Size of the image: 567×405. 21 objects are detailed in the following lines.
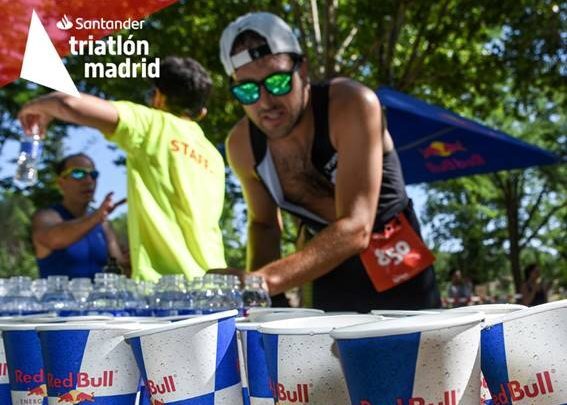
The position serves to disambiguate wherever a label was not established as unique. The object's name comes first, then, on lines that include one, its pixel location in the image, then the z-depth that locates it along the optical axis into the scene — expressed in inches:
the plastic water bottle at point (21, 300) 91.4
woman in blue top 153.0
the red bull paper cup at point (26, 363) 50.0
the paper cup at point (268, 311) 55.9
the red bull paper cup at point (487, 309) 43.1
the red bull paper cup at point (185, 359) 42.9
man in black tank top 99.7
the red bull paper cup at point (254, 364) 44.8
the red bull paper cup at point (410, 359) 33.5
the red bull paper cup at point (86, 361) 45.6
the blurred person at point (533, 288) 503.8
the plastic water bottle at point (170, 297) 81.9
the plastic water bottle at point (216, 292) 79.8
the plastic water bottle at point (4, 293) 91.3
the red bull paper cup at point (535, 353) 35.3
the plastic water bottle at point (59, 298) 87.1
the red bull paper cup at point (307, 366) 39.0
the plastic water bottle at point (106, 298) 86.6
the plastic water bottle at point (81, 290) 91.1
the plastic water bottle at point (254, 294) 81.2
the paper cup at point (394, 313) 50.3
